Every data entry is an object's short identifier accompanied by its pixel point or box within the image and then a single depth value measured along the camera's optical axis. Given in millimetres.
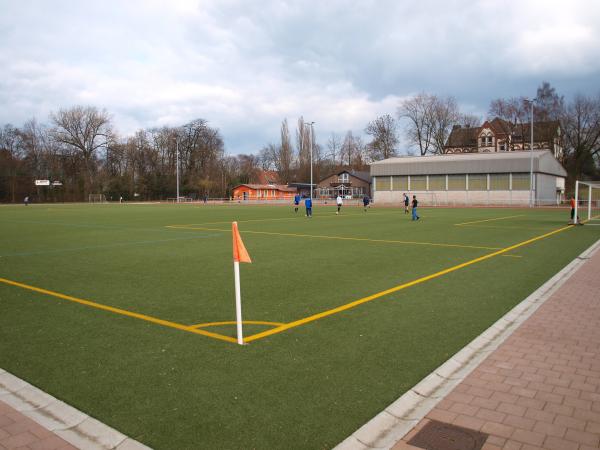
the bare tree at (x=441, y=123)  81625
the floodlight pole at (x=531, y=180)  52422
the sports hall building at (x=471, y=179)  55406
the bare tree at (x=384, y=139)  89688
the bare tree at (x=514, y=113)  72938
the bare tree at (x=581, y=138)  66562
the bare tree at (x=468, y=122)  84956
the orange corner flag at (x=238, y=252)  5715
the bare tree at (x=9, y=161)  78188
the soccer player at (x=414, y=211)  29009
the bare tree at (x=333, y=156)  115125
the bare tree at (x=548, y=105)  69000
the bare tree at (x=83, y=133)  82312
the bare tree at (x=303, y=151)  101938
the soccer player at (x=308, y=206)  32881
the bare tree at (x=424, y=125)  82438
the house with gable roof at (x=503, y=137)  70438
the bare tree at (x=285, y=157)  104438
